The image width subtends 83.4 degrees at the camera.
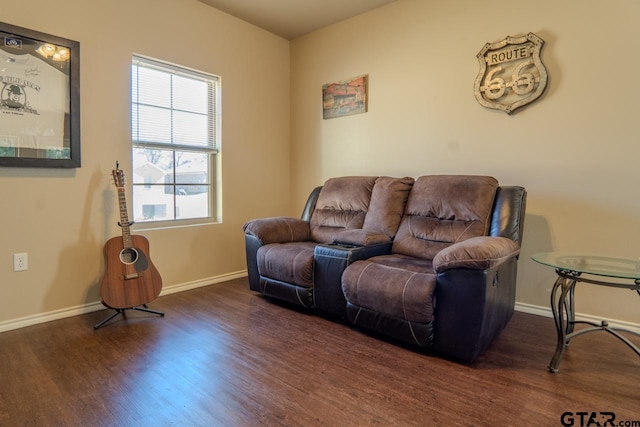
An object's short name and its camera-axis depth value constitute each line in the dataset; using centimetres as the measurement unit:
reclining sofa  192
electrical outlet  243
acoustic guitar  250
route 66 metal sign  262
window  306
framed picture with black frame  233
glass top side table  174
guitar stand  245
